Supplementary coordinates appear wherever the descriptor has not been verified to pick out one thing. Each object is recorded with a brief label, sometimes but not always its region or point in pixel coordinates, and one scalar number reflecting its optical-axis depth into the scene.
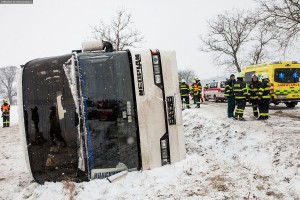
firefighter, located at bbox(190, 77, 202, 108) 17.06
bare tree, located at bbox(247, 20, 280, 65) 40.53
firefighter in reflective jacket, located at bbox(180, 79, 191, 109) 15.52
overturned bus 4.73
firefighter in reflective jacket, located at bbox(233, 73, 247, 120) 10.48
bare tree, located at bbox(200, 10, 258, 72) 40.84
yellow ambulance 15.23
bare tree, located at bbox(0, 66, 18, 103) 87.25
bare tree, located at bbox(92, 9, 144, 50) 27.48
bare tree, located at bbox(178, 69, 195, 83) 102.35
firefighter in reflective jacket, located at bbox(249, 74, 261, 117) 10.67
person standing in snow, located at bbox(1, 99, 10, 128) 19.12
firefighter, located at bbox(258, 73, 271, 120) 10.27
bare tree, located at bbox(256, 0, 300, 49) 19.31
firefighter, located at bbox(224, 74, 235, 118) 11.07
